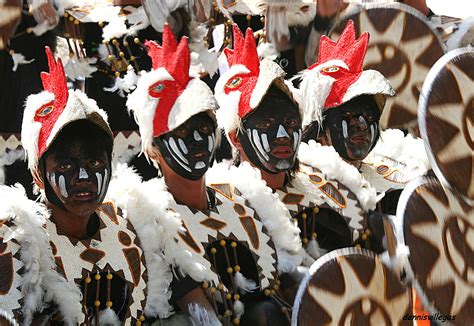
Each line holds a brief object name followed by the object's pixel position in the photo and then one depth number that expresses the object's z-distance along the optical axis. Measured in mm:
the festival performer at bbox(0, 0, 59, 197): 12250
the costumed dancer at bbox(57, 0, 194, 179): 12766
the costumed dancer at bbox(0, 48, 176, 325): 8695
